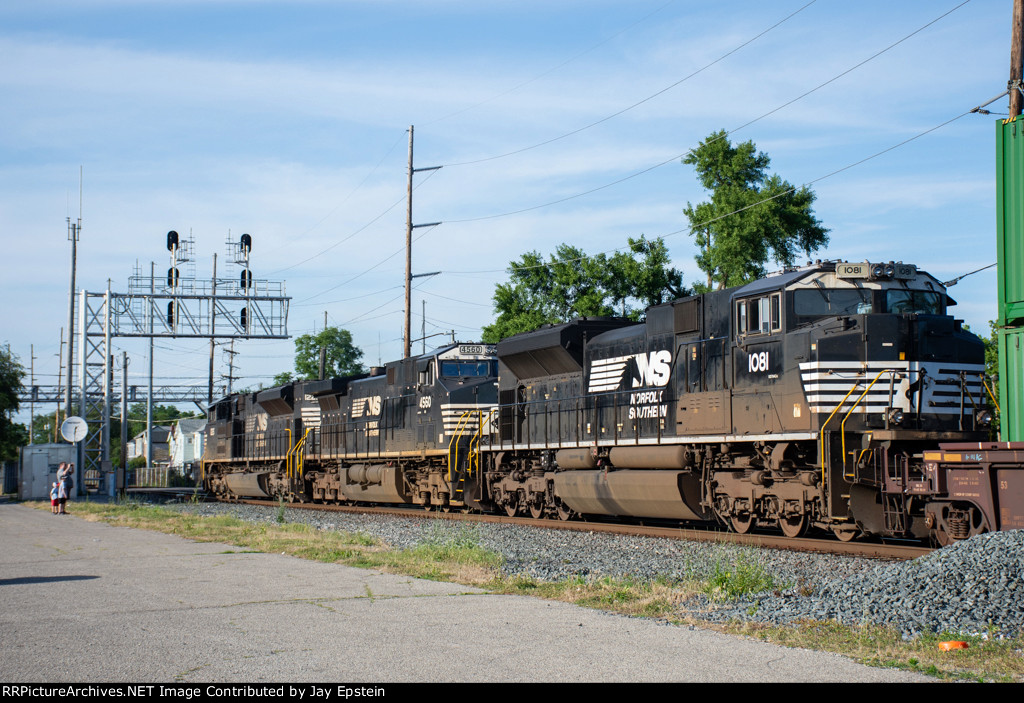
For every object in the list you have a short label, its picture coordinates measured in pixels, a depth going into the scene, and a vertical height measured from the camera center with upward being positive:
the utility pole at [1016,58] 16.86 +6.67
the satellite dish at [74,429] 33.28 +0.55
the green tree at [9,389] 45.66 +2.66
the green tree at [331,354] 86.44 +8.38
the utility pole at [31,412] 90.45 +3.10
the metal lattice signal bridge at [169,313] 40.22 +5.43
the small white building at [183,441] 104.12 +0.43
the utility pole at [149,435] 59.20 +0.61
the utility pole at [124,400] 46.45 +2.44
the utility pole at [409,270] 34.00 +6.33
